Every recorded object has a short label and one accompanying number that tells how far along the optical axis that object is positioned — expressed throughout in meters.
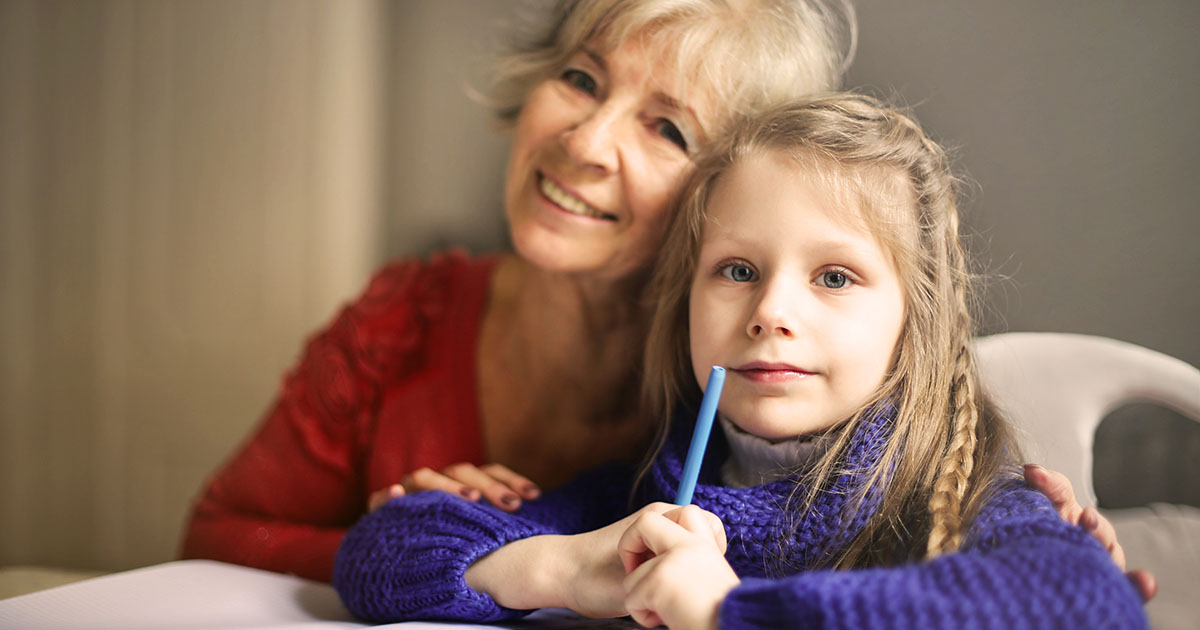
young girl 0.63
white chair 0.66
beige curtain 1.64
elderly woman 0.93
